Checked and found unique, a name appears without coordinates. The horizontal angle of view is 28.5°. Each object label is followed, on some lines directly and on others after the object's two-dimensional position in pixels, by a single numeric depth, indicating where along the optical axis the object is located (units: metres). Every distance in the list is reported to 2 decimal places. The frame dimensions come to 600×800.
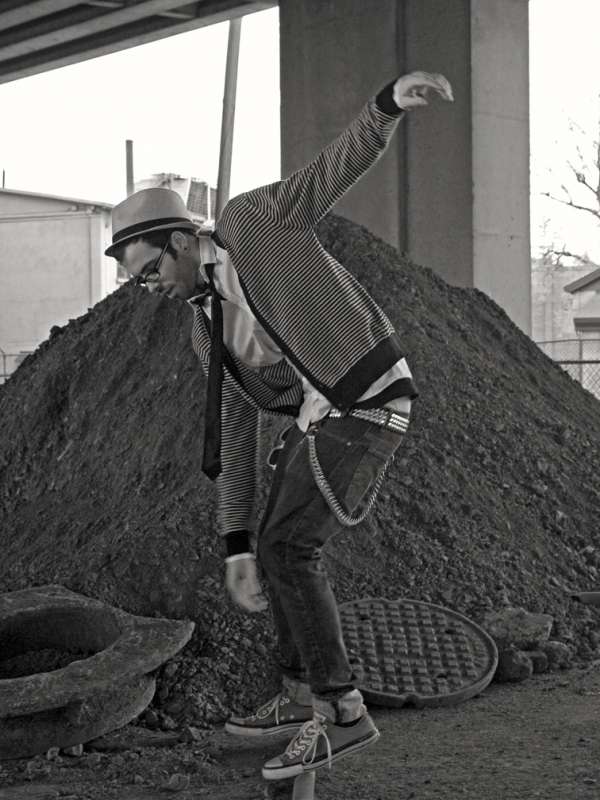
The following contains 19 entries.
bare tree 36.06
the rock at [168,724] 4.85
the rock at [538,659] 5.68
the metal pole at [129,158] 38.16
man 3.53
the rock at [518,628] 5.73
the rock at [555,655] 5.75
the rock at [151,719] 4.89
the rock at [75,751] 4.52
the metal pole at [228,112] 20.02
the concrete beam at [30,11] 16.25
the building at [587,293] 38.22
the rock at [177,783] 4.04
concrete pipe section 4.48
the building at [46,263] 37.94
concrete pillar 12.58
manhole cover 5.17
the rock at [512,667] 5.51
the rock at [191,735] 4.64
